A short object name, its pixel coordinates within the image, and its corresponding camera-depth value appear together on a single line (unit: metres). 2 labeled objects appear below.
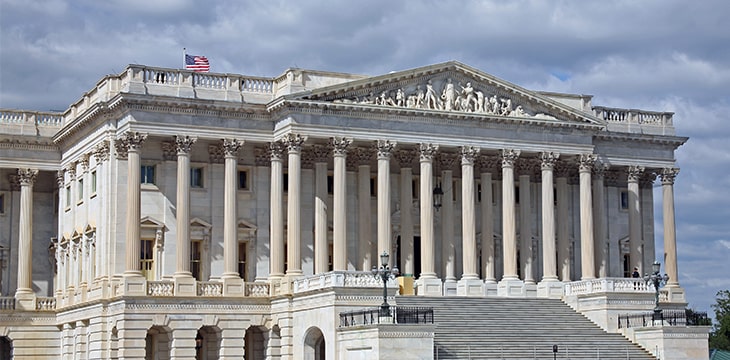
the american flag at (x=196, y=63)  71.81
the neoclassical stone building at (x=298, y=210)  67.12
